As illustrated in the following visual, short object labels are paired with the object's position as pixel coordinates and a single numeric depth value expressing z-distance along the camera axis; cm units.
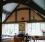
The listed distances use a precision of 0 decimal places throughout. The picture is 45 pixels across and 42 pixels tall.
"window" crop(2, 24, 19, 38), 854
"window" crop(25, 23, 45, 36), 845
